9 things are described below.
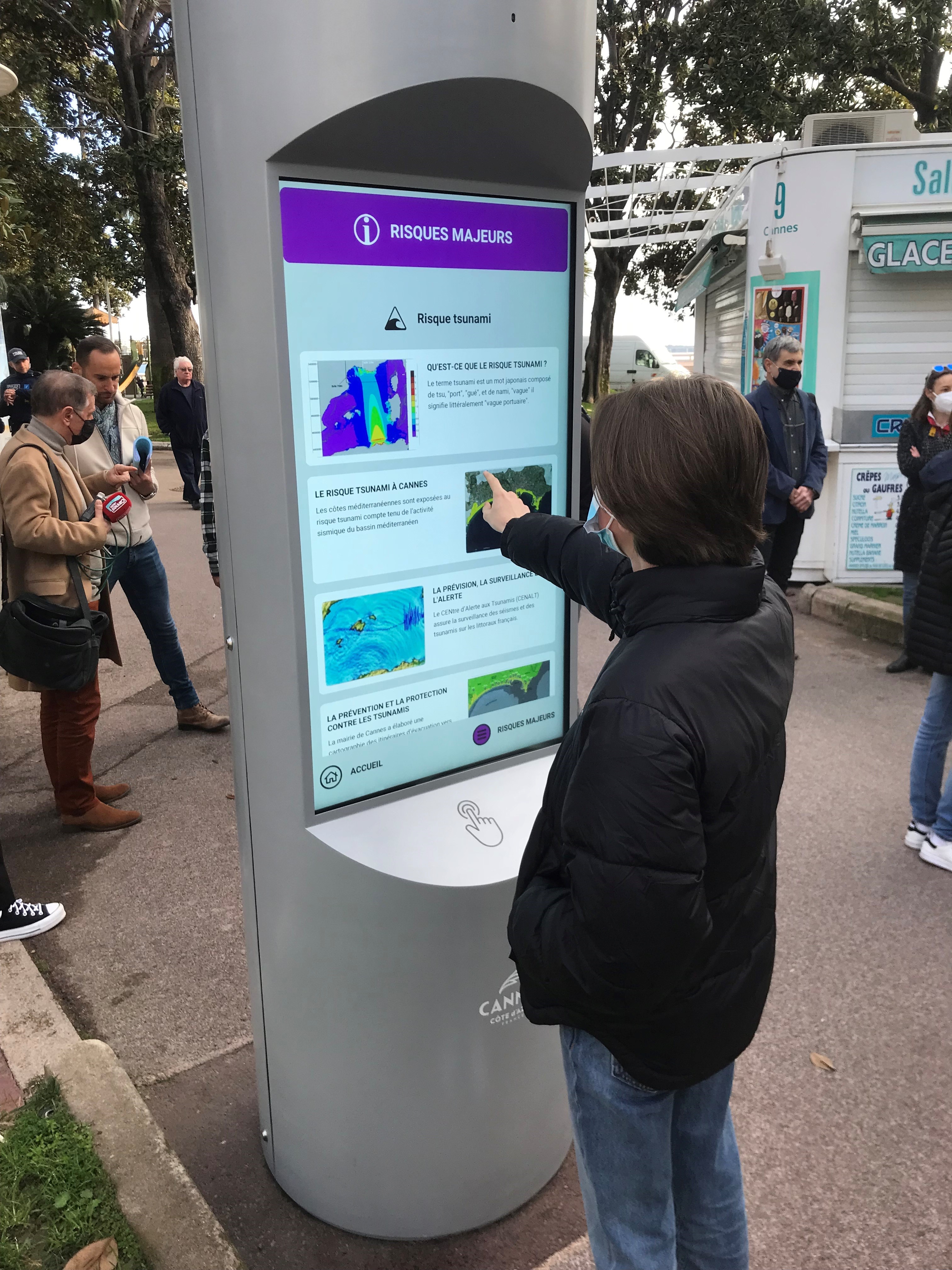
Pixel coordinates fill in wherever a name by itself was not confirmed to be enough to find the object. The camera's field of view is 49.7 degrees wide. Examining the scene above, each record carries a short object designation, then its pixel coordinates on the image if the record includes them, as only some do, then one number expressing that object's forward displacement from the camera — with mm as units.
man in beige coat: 4109
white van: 36438
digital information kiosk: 1843
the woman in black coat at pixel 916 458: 6008
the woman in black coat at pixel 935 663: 4043
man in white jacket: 5051
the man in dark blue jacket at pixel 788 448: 6160
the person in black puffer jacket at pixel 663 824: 1456
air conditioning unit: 8945
